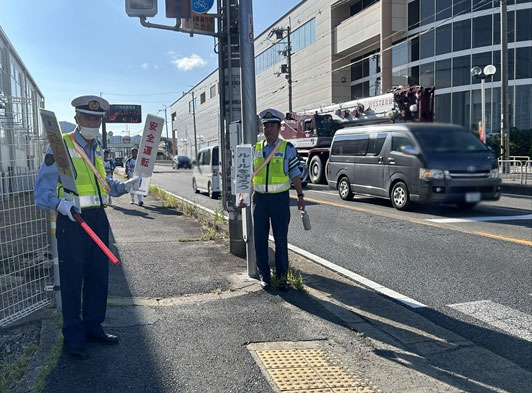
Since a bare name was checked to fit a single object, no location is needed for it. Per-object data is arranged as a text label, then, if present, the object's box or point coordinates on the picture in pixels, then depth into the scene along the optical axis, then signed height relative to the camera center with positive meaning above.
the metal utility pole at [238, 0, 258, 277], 5.66 +0.90
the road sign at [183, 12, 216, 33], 6.19 +1.87
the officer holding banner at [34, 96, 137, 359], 3.50 -0.42
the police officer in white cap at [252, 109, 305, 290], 5.23 -0.33
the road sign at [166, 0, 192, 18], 5.68 +1.88
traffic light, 5.32 +1.78
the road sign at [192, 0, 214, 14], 5.97 +2.01
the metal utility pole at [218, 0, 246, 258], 6.30 +1.12
